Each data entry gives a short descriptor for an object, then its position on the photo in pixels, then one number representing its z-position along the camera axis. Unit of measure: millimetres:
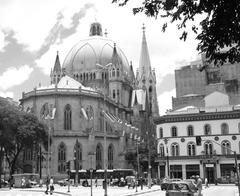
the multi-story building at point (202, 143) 58375
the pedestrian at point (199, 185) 23459
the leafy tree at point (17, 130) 52000
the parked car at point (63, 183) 60688
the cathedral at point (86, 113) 70812
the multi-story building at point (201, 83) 71562
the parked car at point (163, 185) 43344
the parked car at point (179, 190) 20438
